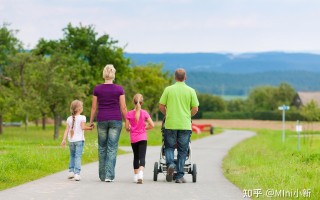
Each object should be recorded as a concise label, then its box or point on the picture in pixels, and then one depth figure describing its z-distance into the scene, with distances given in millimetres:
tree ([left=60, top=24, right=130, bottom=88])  74875
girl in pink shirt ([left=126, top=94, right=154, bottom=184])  15891
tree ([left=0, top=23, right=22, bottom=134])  61375
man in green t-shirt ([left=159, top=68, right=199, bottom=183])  16016
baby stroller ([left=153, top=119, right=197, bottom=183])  16156
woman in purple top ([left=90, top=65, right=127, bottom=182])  15766
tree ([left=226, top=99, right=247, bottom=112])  180250
